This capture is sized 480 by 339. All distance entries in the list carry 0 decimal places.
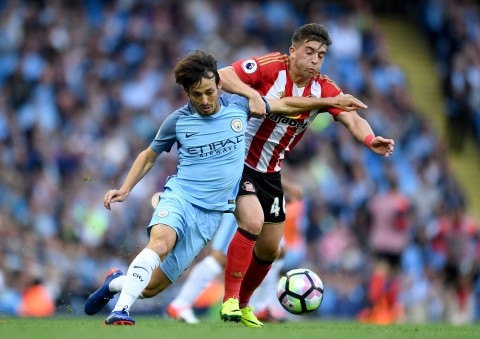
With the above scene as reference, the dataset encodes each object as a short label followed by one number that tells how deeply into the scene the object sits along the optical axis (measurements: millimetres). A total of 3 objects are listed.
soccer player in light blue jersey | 16531
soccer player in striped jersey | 17844
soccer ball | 19203
